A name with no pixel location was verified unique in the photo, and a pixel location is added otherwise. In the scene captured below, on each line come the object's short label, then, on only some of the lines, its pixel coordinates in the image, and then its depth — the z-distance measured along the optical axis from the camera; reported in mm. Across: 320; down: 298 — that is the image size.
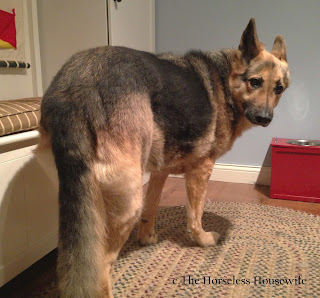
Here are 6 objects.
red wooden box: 2516
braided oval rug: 1394
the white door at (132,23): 2252
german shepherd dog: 1013
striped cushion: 1244
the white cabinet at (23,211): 1257
